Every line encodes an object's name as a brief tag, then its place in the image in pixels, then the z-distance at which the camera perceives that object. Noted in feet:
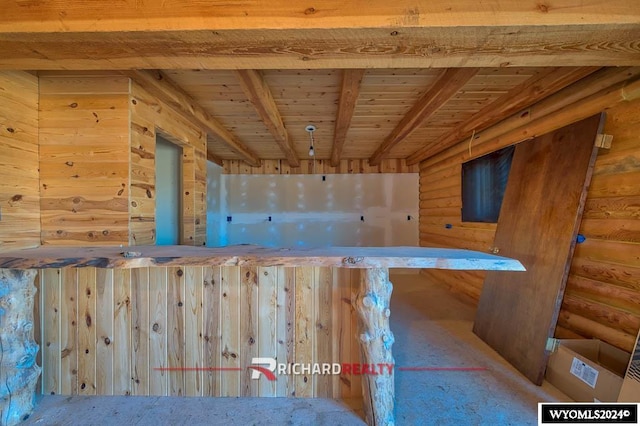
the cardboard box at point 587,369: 5.20
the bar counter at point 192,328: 5.90
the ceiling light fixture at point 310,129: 10.68
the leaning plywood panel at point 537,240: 6.40
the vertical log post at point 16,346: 5.02
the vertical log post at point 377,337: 4.98
